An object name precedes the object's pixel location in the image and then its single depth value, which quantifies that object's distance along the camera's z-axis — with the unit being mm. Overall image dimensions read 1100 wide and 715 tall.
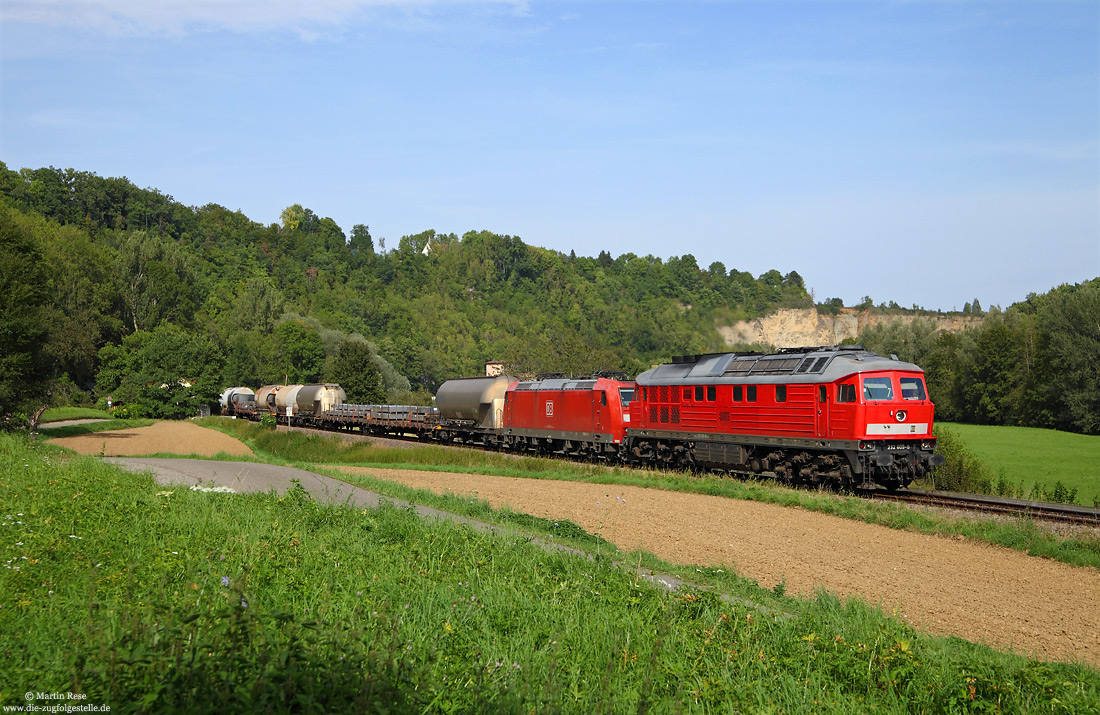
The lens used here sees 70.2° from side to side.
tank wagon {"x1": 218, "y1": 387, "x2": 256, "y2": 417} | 80781
